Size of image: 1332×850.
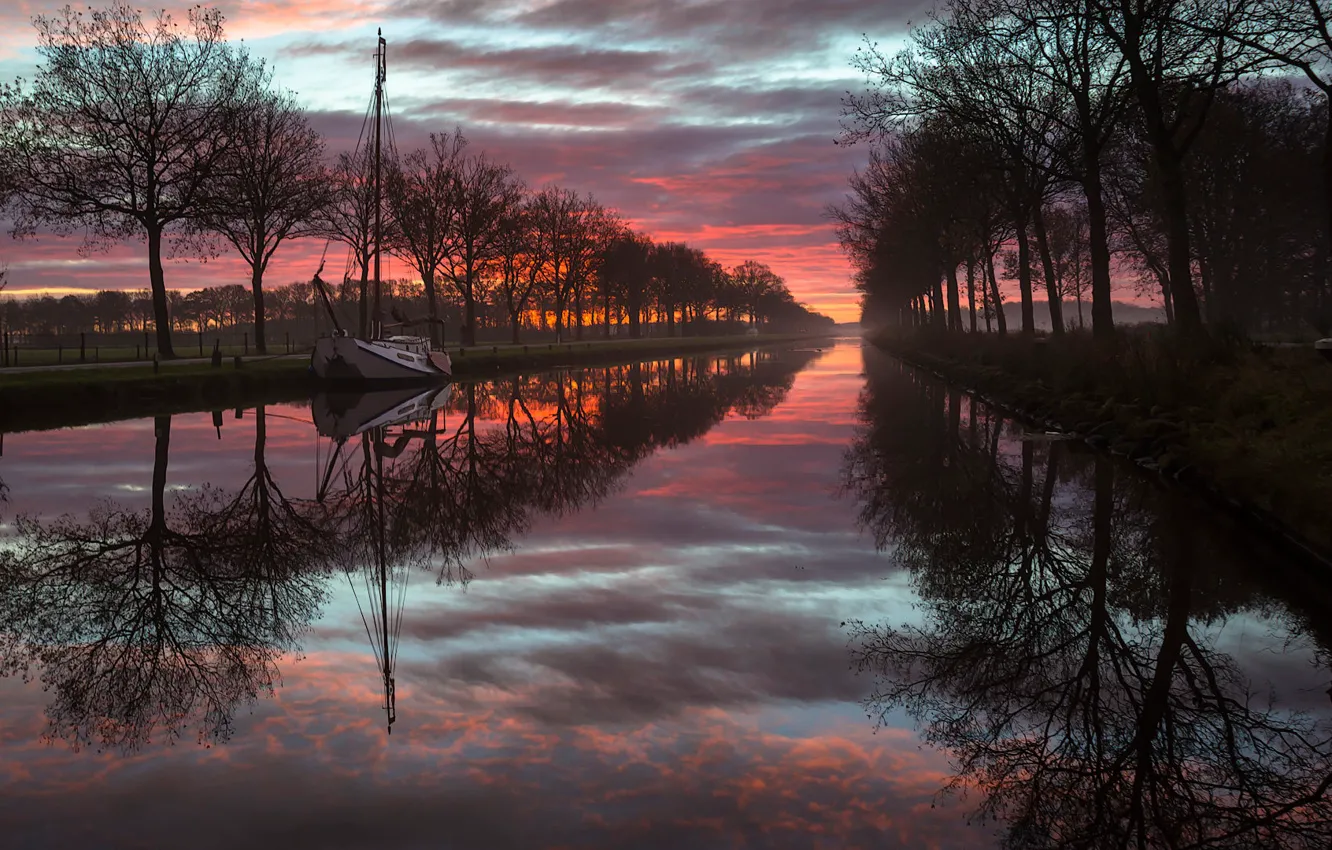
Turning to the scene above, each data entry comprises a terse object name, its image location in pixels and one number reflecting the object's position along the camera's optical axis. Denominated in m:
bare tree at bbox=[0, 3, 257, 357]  36.28
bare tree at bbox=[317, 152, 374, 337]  55.19
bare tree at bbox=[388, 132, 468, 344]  60.50
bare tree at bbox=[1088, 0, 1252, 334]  20.66
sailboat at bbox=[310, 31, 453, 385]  35.31
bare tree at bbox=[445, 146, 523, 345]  63.62
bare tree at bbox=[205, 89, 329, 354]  42.59
